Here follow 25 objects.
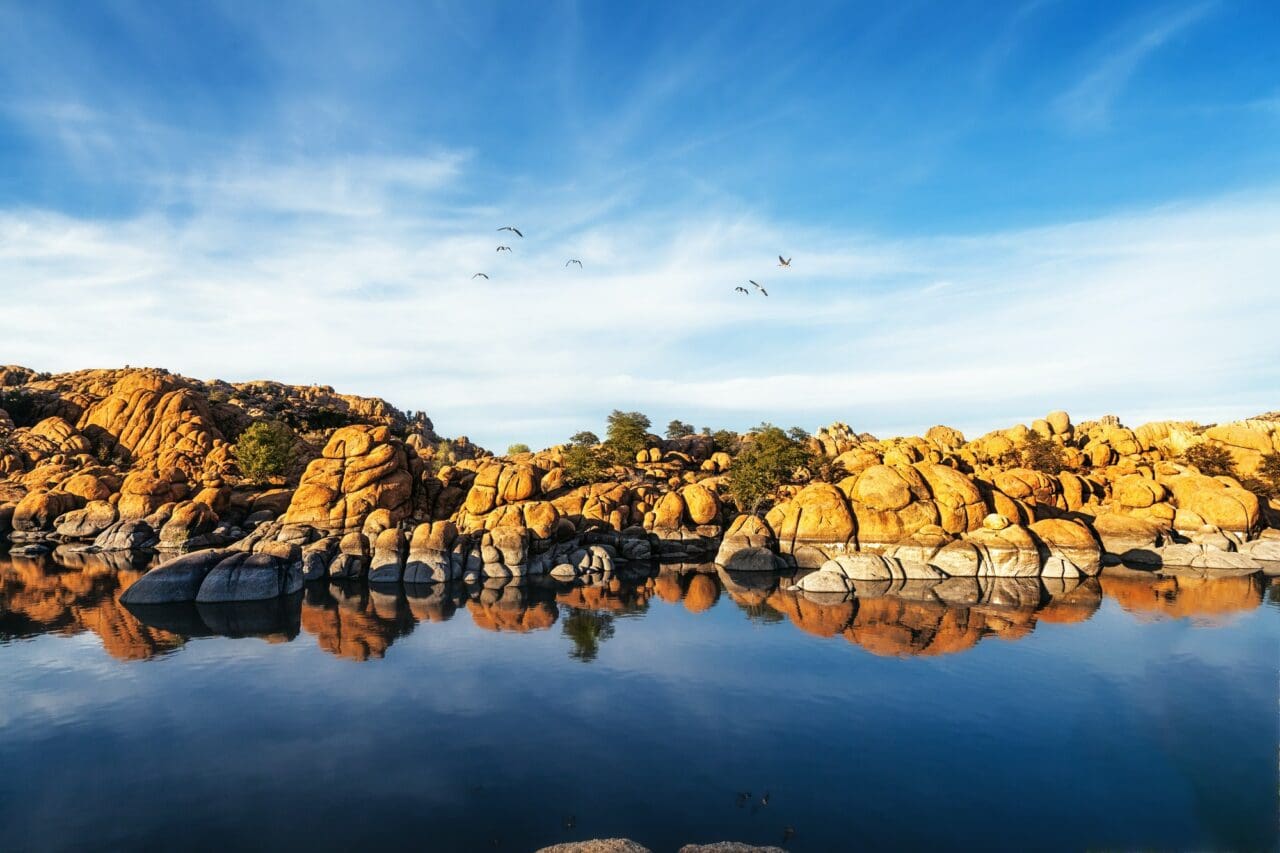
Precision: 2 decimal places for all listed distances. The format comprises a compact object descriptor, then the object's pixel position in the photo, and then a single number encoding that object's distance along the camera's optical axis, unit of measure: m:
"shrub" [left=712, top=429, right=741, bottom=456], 115.31
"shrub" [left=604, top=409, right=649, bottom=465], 100.13
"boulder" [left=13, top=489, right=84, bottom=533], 68.56
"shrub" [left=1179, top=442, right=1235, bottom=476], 76.62
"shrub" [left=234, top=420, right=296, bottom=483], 81.44
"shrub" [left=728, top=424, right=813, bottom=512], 74.62
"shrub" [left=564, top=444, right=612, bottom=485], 82.75
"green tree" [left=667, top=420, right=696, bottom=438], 139.25
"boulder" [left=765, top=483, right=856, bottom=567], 58.38
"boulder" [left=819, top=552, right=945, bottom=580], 50.03
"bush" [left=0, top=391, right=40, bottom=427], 103.69
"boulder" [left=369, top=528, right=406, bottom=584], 51.25
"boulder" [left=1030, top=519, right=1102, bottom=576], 51.88
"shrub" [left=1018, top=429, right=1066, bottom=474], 81.38
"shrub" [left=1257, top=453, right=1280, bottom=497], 73.00
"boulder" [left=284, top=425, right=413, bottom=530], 59.69
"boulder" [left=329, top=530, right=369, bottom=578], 52.31
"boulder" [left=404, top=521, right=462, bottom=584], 51.12
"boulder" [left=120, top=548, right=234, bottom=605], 41.38
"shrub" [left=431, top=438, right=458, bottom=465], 127.38
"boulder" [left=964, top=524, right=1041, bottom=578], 50.69
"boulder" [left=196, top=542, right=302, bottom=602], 42.56
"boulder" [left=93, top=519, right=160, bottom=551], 64.50
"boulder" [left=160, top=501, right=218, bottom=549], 63.88
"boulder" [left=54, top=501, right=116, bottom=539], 67.06
